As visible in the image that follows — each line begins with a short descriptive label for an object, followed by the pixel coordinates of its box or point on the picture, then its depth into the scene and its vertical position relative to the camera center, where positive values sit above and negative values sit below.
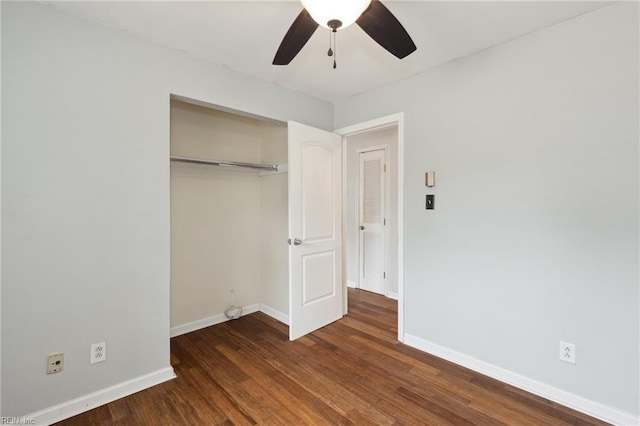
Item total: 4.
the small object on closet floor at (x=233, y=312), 3.16 -1.12
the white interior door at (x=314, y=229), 2.71 -0.18
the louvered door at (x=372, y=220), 4.22 -0.13
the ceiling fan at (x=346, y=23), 1.21 +0.92
